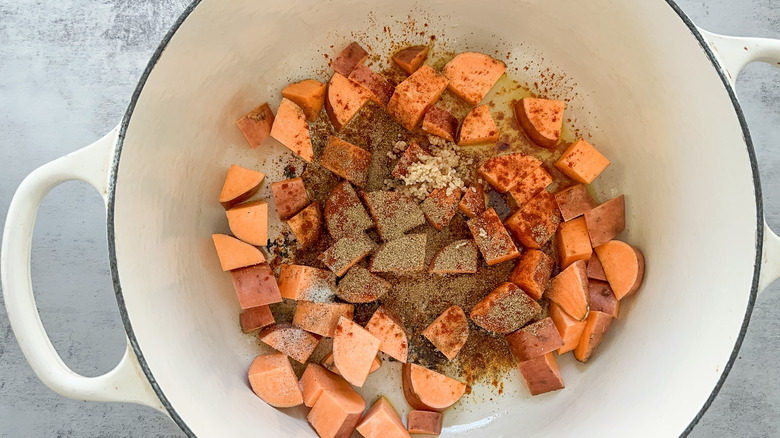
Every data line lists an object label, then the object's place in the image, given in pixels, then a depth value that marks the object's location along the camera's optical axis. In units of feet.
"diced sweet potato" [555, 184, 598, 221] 0.83
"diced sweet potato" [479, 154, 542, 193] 0.83
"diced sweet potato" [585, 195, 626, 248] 0.82
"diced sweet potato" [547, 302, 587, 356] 0.81
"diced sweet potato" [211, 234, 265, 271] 0.79
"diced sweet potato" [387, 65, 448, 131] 0.83
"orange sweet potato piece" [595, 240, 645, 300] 0.80
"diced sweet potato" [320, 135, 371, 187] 0.82
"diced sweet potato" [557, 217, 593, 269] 0.83
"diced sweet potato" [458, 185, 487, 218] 0.83
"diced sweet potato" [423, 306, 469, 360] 0.81
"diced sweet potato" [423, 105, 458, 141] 0.83
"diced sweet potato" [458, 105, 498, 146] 0.84
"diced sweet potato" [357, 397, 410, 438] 0.78
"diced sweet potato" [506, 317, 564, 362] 0.80
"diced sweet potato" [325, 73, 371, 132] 0.83
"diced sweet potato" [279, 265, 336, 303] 0.80
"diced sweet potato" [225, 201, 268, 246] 0.79
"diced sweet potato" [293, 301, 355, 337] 0.80
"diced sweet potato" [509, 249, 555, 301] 0.80
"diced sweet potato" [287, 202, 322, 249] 0.82
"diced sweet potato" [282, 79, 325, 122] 0.82
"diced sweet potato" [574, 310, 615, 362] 0.80
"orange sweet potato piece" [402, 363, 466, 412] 0.81
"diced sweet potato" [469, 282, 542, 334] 0.81
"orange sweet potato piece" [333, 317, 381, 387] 0.78
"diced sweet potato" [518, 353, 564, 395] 0.80
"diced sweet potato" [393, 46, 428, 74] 0.85
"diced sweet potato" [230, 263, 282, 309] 0.79
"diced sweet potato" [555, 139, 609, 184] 0.83
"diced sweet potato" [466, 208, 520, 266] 0.82
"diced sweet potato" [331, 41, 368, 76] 0.84
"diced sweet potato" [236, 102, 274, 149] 0.82
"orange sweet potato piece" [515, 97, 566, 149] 0.84
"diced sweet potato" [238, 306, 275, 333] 0.81
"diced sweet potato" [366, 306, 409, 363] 0.80
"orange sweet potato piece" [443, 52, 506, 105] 0.85
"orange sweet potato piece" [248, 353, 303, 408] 0.78
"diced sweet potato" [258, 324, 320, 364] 0.80
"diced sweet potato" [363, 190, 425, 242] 0.81
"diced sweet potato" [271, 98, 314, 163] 0.83
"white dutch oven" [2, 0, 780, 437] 0.63
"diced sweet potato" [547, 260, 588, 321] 0.80
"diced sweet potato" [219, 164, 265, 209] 0.81
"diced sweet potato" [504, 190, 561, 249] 0.82
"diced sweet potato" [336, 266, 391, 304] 0.81
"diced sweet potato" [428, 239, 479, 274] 0.81
